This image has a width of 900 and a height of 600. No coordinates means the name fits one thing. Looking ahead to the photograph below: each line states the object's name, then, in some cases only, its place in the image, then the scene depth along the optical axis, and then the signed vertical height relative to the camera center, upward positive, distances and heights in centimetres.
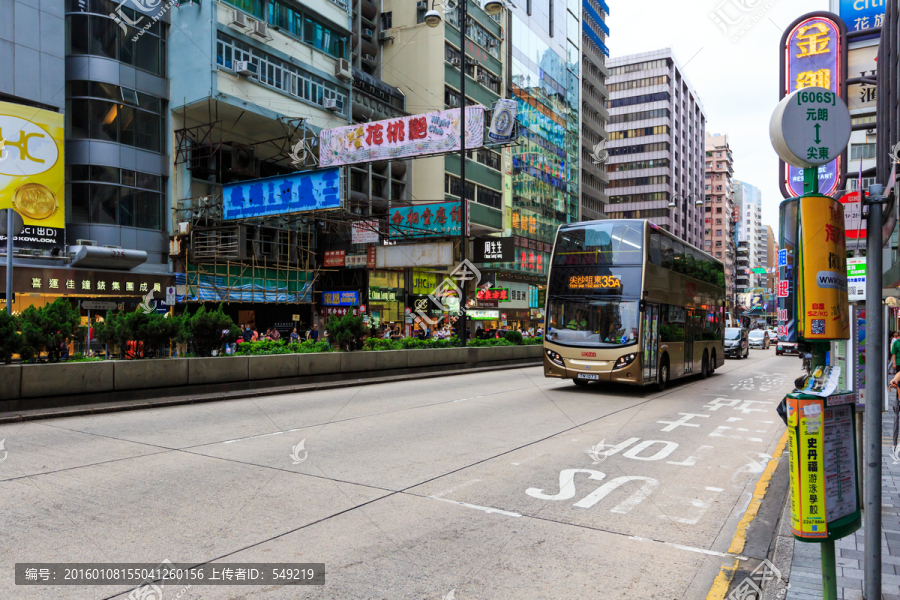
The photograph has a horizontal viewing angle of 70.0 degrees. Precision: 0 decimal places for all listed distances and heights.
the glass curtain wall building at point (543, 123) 5662 +1858
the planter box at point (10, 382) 1023 -119
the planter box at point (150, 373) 1188 -124
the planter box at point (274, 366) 1462 -134
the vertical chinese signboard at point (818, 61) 1809 +716
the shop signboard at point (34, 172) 2406 +523
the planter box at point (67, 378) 1060 -121
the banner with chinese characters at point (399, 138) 2342 +672
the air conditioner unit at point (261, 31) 3120 +1366
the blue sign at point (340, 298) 3897 +70
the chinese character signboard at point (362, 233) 3198 +390
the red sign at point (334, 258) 3759 +305
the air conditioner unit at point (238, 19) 3038 +1378
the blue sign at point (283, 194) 2481 +474
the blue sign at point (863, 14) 2016 +941
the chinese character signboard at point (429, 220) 2905 +419
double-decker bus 1441 +19
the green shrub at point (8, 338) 1032 -49
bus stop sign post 327 -4
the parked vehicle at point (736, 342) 3497 -162
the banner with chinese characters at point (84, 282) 2455 +108
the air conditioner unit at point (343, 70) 3716 +1397
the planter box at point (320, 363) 1596 -136
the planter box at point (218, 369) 1330 -129
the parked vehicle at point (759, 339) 5359 -220
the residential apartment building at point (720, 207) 13625 +2292
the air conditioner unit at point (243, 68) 3036 +1147
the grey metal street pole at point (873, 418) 341 -56
